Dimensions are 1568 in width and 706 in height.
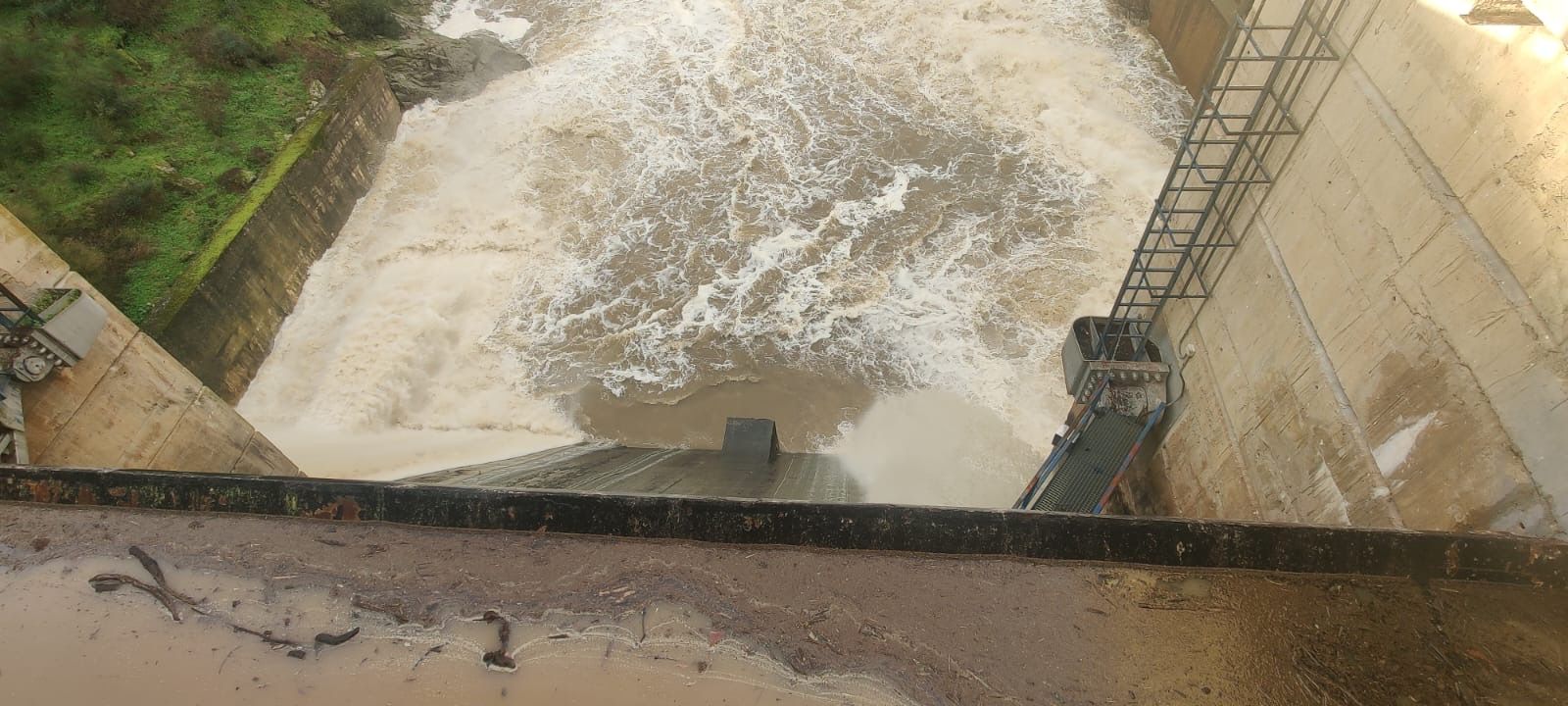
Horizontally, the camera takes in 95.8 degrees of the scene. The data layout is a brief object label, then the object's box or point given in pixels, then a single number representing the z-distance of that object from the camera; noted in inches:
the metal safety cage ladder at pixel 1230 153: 197.8
